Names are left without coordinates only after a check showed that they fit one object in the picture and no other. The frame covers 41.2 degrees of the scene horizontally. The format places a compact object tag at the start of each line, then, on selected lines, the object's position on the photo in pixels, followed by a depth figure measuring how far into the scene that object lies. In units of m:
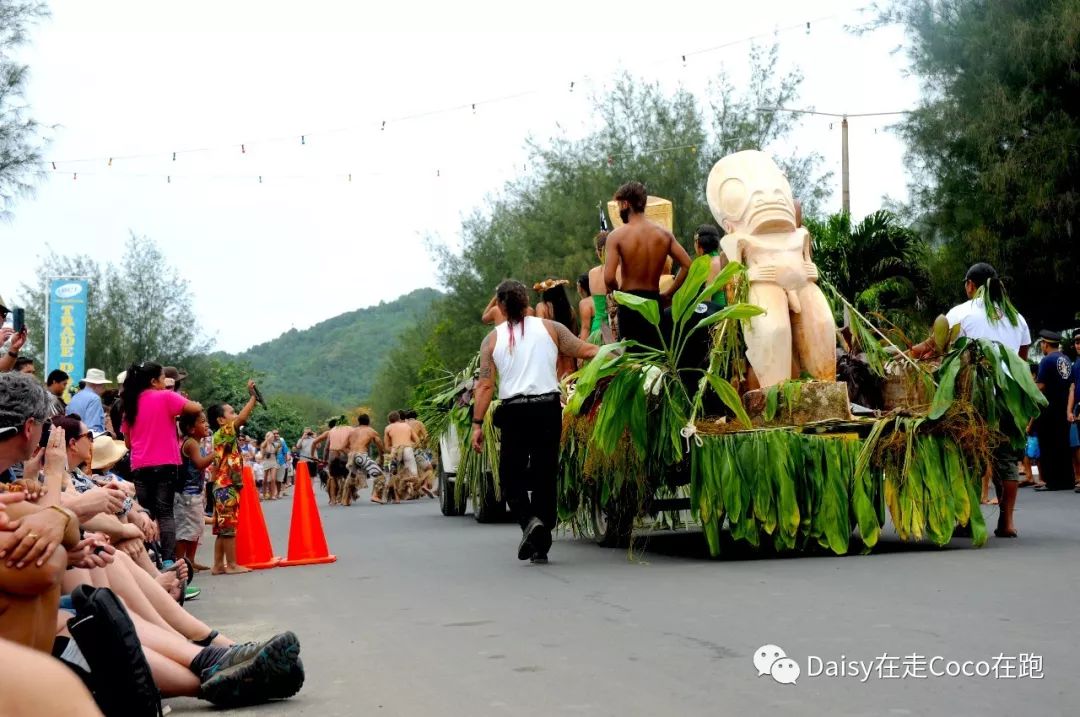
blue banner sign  29.34
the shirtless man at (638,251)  10.62
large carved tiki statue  10.56
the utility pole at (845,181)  34.22
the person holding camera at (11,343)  8.68
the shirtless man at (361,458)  25.95
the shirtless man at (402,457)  26.05
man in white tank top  10.14
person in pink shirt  11.20
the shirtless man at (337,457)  26.00
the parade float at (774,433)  9.50
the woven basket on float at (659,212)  13.80
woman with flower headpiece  13.66
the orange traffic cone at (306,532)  12.48
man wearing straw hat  12.77
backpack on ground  4.50
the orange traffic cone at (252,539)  12.28
